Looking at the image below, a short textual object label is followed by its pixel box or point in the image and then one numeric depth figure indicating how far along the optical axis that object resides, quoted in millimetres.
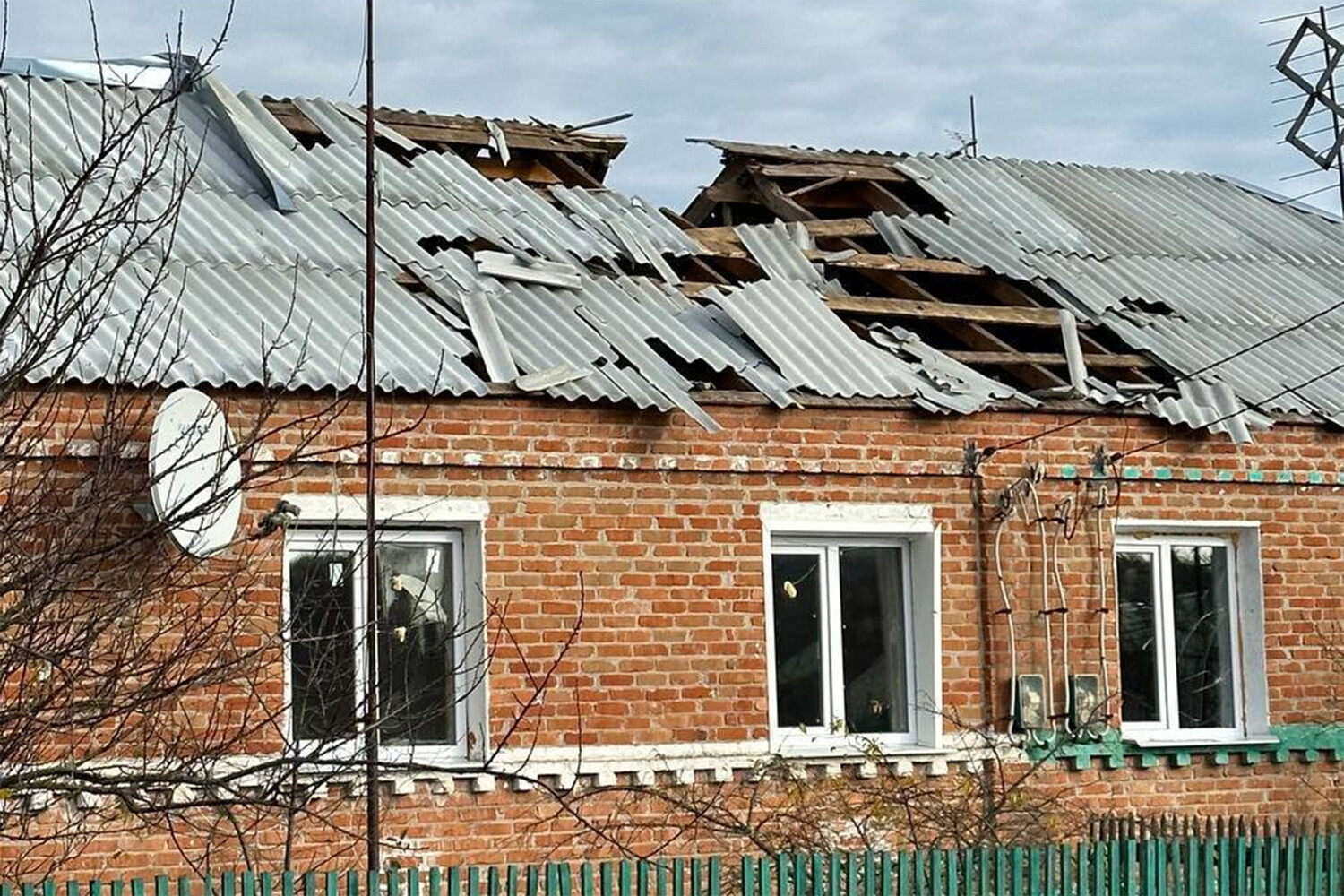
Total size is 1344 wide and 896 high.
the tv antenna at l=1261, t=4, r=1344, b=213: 17812
